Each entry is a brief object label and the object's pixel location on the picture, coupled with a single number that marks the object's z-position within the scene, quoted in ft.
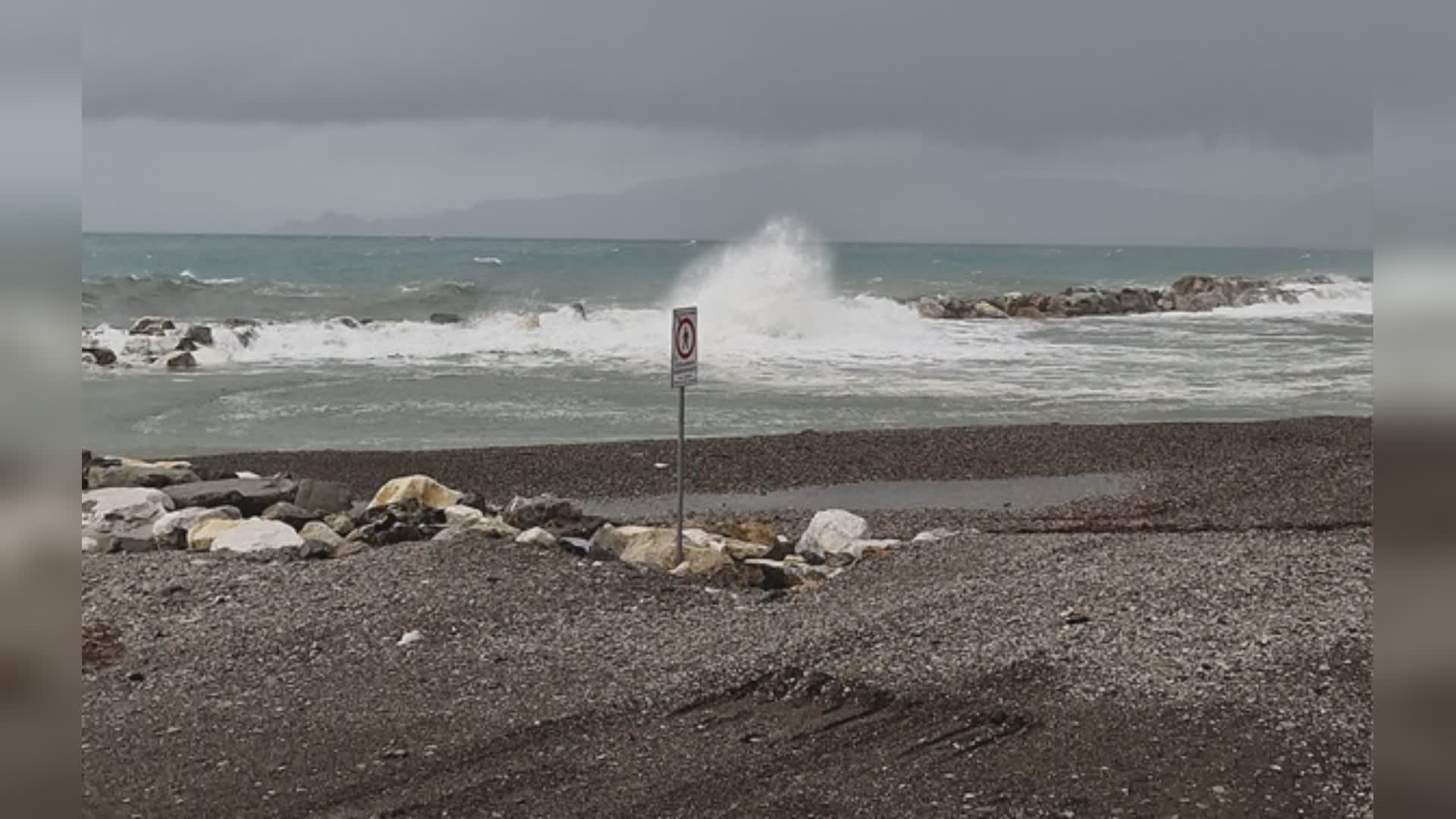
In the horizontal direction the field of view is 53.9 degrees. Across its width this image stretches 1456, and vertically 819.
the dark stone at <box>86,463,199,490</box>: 42.68
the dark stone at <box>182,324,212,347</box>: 100.07
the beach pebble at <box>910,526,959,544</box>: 33.90
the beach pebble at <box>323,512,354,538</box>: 36.29
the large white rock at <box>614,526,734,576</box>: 31.89
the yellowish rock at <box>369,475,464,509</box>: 38.86
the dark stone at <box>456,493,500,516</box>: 38.96
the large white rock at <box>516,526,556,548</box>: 32.53
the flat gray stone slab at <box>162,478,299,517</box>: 39.52
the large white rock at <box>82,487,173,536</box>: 36.45
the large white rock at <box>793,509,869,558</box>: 36.24
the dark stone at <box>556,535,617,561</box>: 32.37
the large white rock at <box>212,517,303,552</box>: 33.63
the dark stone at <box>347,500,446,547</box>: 34.27
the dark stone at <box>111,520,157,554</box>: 34.91
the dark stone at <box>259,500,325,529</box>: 37.73
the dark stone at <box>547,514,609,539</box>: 36.32
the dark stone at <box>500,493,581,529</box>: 36.91
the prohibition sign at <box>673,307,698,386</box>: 33.12
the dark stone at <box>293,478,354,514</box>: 40.24
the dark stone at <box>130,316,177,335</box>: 108.39
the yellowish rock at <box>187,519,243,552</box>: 34.91
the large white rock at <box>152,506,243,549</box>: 35.81
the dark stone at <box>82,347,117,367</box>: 89.93
